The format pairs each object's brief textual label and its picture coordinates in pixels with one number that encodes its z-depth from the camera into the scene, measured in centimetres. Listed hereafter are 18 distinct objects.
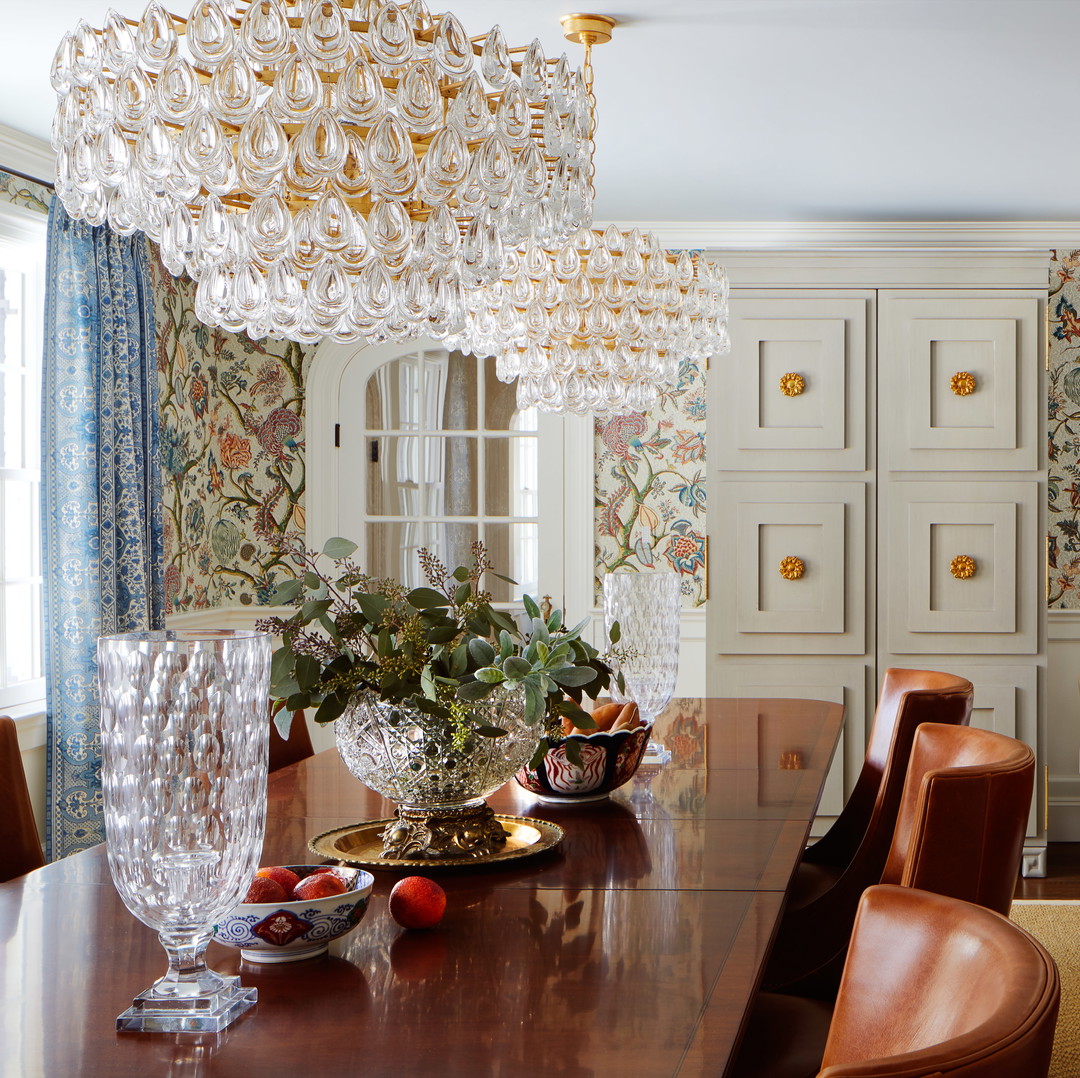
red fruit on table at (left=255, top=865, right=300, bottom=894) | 136
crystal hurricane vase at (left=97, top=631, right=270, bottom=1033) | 107
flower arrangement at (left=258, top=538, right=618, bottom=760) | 164
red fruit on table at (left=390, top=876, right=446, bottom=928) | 139
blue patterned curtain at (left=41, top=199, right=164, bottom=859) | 374
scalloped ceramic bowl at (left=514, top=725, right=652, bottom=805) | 207
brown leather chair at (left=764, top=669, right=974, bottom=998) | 213
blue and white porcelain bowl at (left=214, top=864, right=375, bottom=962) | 128
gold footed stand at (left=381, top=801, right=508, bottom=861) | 171
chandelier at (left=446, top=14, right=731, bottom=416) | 279
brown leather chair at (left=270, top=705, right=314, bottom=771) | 278
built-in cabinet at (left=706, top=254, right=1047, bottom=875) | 452
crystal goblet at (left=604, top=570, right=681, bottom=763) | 244
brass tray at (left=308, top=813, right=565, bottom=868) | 167
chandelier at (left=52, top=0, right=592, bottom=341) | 170
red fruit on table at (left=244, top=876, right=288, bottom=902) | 132
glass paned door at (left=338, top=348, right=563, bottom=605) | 518
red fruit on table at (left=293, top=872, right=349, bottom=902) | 132
